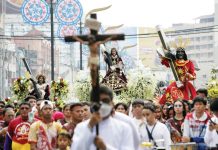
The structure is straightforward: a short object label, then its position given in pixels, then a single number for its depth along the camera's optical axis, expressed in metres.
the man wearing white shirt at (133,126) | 10.51
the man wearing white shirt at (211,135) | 14.01
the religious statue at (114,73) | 27.62
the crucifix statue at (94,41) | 9.85
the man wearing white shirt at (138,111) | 14.88
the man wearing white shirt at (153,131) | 14.27
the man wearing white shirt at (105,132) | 9.80
